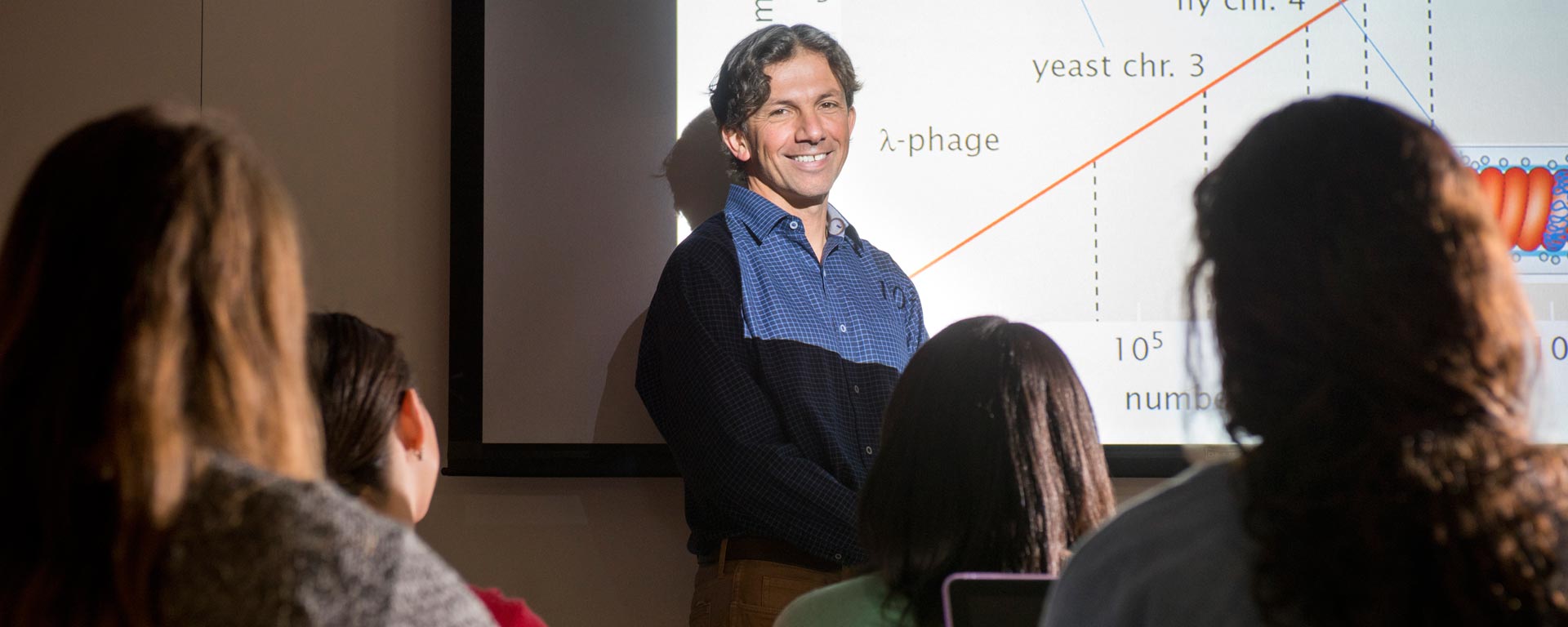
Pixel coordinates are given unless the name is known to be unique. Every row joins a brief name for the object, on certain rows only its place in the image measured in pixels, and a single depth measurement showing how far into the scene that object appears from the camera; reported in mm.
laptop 4043
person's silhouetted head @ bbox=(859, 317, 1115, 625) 4706
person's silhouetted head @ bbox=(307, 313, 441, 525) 4652
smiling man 5379
